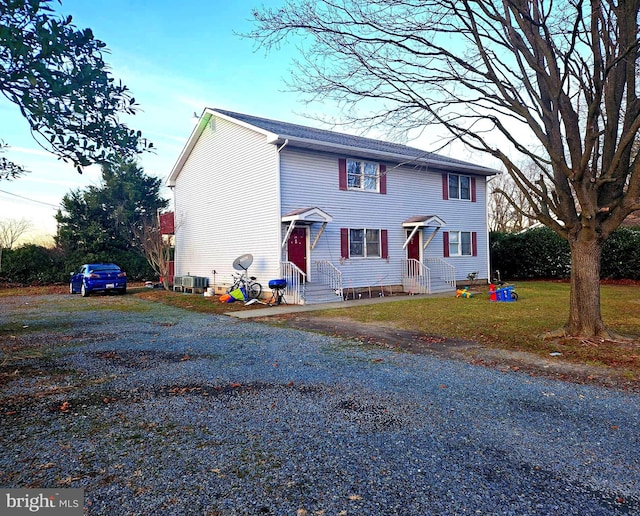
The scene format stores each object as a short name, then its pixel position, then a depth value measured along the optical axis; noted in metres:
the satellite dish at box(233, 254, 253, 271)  14.28
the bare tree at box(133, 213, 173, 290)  19.75
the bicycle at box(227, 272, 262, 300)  14.58
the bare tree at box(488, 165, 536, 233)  35.66
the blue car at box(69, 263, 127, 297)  17.39
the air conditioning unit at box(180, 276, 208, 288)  18.06
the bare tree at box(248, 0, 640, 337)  6.80
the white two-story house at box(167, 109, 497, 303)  14.20
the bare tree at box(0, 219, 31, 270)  31.19
